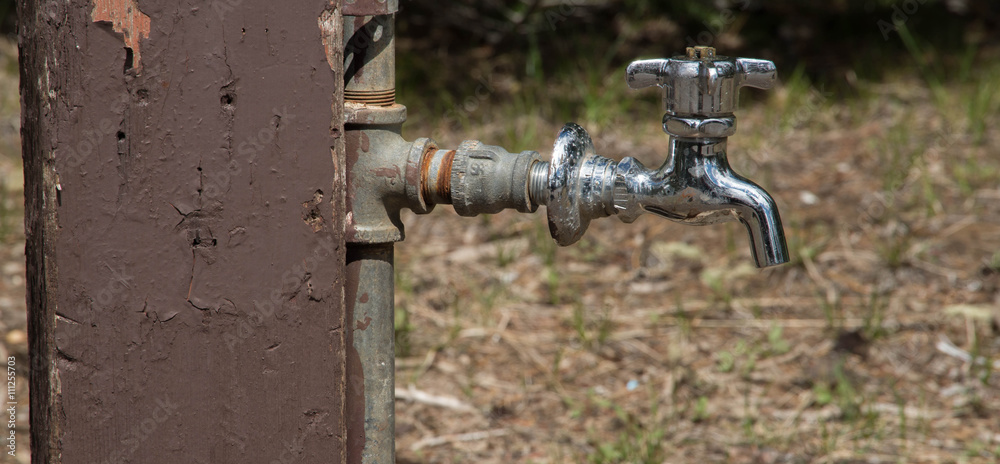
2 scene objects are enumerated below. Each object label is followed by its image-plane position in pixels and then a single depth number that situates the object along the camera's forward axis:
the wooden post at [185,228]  2.04
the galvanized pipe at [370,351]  2.33
